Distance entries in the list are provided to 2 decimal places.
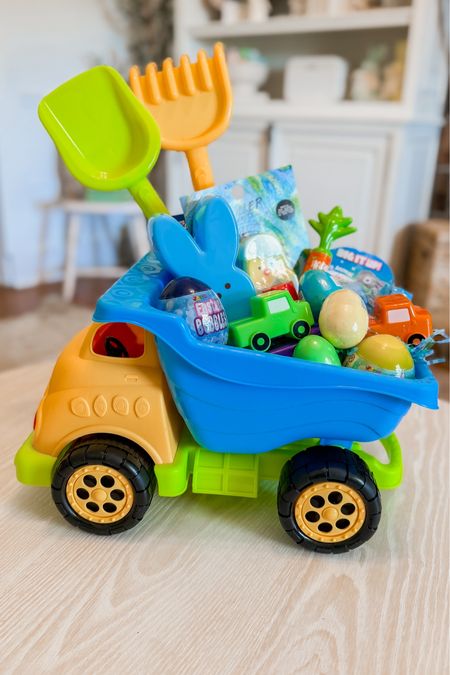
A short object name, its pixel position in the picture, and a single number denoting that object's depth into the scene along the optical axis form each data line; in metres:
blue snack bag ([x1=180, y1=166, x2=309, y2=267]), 0.59
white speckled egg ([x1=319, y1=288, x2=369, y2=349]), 0.46
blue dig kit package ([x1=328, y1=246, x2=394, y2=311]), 0.58
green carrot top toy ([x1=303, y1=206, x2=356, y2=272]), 0.59
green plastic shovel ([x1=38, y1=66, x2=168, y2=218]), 0.51
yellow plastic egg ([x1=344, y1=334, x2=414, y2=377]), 0.44
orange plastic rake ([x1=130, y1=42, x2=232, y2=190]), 0.58
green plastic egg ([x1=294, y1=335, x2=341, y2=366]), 0.44
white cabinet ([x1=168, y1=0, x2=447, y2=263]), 1.38
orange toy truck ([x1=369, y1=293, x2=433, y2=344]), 0.50
